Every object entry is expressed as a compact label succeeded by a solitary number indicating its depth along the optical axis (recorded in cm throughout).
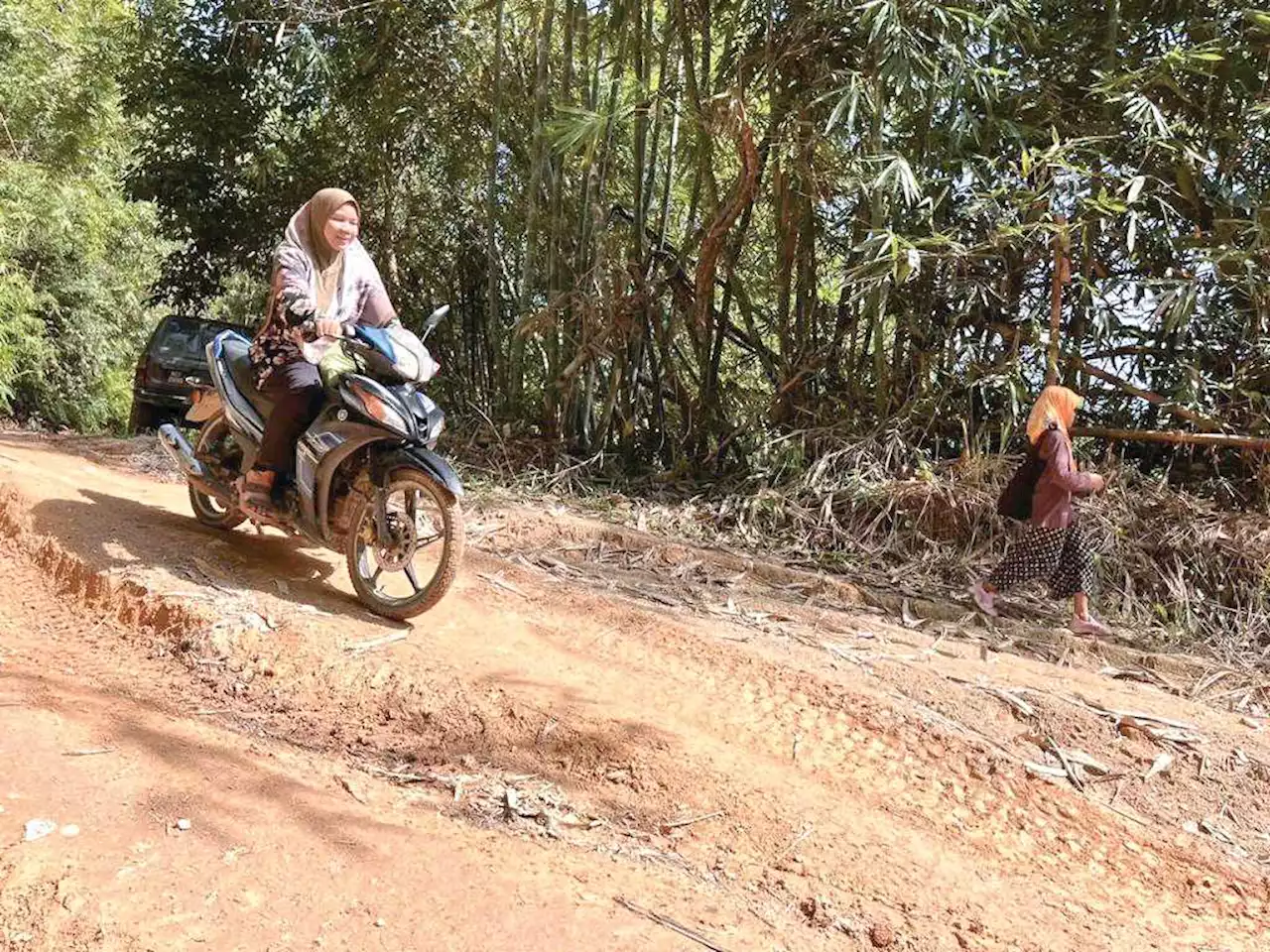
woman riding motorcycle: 367
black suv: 929
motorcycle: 348
